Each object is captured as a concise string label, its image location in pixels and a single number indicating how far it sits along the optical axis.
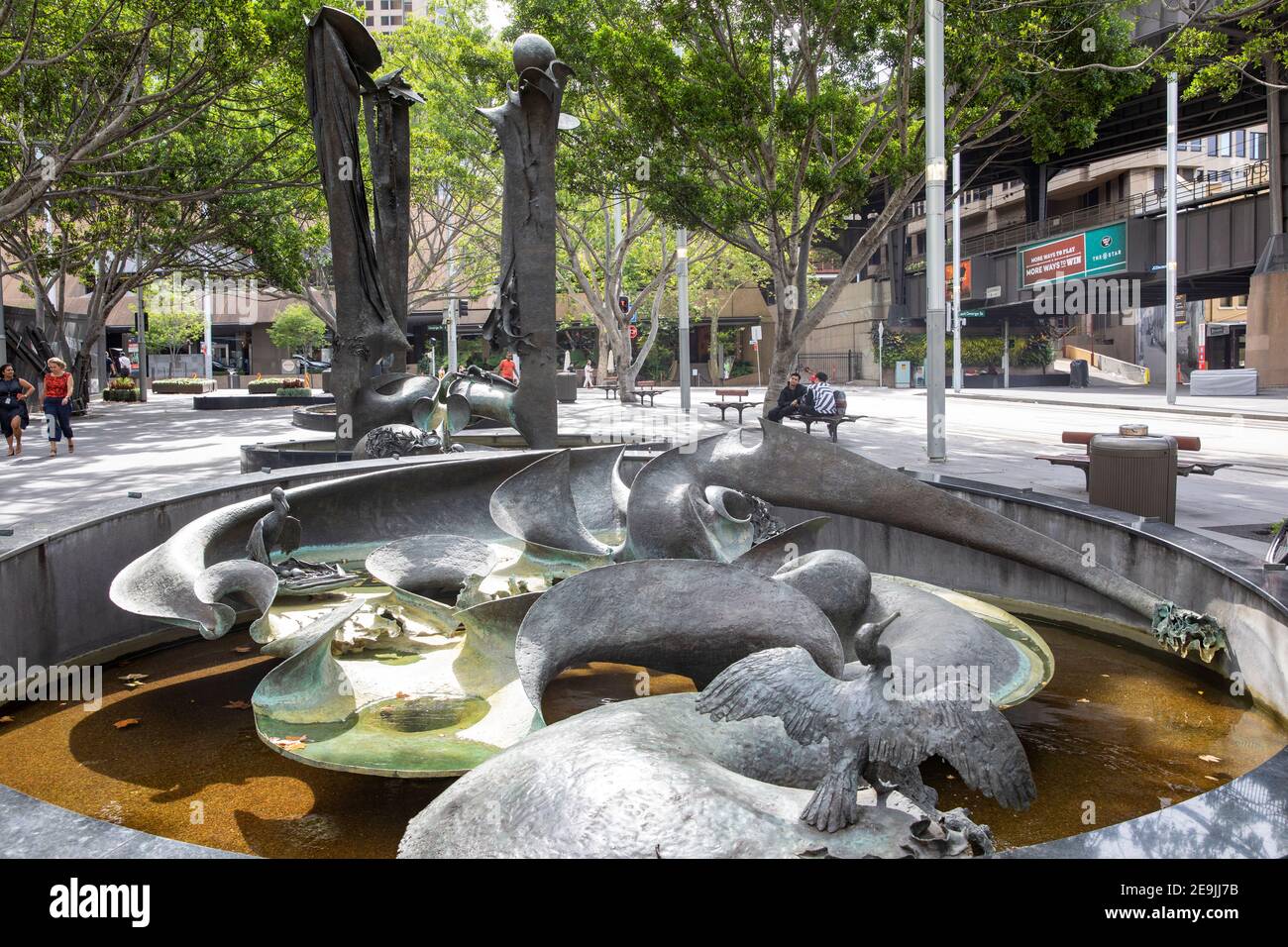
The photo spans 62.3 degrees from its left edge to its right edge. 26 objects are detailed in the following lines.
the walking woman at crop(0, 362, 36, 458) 15.97
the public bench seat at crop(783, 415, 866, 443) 17.00
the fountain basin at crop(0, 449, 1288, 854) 4.71
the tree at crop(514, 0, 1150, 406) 16.11
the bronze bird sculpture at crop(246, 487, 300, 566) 5.07
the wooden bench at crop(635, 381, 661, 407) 31.24
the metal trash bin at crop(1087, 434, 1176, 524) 8.45
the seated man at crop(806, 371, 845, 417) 17.38
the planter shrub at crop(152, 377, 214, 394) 45.06
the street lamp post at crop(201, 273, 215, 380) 48.00
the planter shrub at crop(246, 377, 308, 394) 38.34
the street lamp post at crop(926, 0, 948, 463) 13.76
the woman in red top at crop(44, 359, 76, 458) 16.16
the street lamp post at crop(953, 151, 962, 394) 37.87
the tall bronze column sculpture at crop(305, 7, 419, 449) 8.88
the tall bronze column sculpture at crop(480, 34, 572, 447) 7.87
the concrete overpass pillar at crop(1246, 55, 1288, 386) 29.77
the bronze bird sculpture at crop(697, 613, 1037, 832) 2.62
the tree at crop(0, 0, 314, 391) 15.58
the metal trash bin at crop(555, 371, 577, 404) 33.81
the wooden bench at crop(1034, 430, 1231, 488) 10.61
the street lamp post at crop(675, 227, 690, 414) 25.69
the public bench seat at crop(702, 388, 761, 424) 22.08
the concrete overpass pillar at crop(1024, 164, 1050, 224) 40.92
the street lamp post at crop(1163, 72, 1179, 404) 28.70
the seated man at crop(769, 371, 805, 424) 17.23
